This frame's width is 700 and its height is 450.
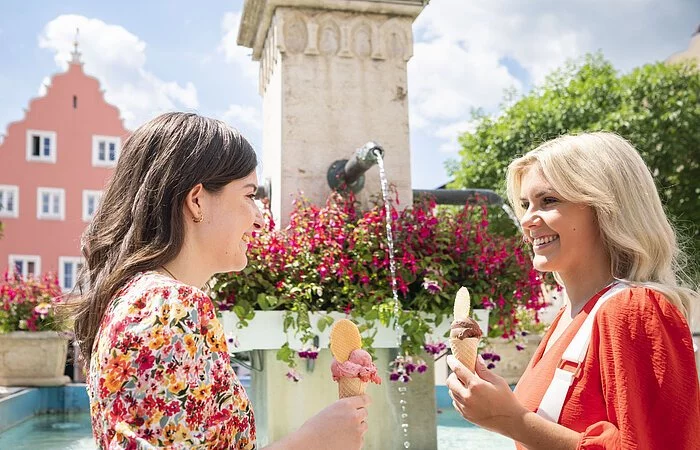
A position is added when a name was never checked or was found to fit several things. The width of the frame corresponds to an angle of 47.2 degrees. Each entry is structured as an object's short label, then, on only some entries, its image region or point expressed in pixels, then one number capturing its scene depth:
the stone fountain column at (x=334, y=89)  4.86
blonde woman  1.65
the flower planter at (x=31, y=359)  8.19
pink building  29.41
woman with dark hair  1.35
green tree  19.70
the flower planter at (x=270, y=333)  3.85
